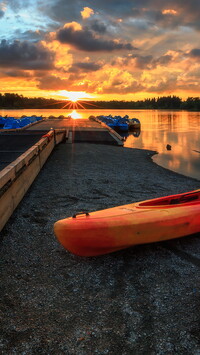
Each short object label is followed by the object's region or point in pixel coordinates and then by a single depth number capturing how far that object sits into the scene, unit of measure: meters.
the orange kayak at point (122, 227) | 4.86
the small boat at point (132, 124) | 43.75
